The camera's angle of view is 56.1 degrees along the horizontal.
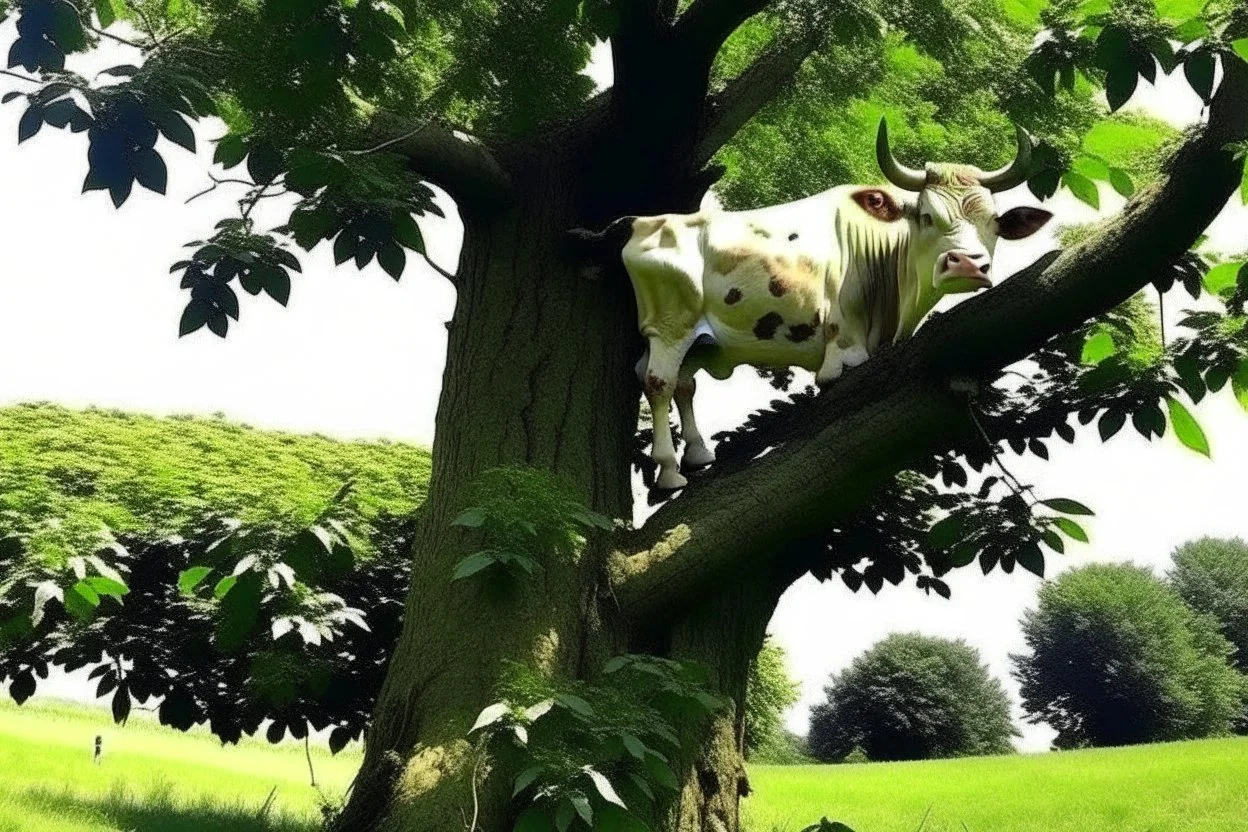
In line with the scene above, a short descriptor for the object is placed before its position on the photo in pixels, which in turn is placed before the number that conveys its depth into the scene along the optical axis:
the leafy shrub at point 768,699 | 16.06
